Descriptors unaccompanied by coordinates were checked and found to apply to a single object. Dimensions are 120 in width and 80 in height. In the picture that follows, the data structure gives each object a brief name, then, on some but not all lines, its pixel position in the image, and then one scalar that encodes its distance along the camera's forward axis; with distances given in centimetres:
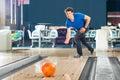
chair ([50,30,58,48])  1001
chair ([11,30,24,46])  977
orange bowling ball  327
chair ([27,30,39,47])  995
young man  559
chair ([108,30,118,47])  974
